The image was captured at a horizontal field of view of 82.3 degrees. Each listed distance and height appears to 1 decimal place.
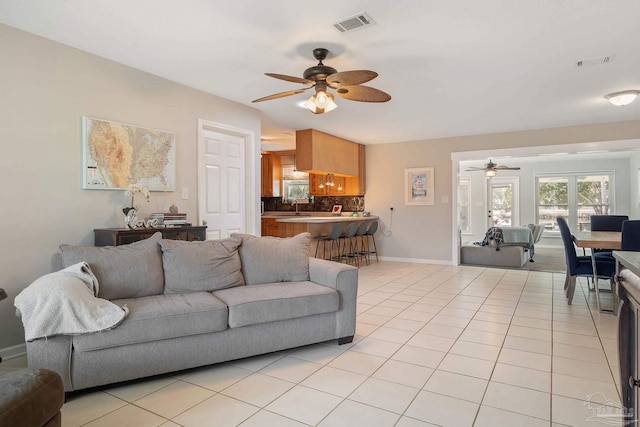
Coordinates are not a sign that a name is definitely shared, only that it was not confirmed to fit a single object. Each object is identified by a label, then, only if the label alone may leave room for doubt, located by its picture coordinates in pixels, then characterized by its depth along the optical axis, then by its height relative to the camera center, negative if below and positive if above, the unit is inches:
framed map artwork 131.3 +20.7
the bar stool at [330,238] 247.8 -19.8
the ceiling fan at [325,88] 122.7 +42.1
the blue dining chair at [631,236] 142.9 -10.9
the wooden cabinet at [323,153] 256.5 +41.4
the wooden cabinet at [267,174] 360.2 +34.6
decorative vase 134.9 -2.6
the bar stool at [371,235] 292.4 -22.5
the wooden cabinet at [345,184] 312.5 +21.9
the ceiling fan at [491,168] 350.6 +38.9
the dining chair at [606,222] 222.4 -8.5
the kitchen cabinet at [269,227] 321.7 -16.2
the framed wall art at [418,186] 292.2 +18.0
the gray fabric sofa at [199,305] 84.7 -26.3
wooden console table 125.6 -9.2
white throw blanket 79.3 -22.5
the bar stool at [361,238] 282.2 -24.1
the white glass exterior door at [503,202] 418.6 +7.7
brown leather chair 49.4 -27.1
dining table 150.5 -14.3
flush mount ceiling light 171.9 +53.0
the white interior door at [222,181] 179.8 +14.4
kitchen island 248.7 -11.8
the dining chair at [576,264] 159.5 -24.8
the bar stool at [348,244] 267.4 -27.6
